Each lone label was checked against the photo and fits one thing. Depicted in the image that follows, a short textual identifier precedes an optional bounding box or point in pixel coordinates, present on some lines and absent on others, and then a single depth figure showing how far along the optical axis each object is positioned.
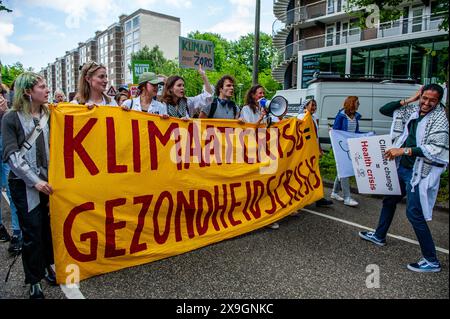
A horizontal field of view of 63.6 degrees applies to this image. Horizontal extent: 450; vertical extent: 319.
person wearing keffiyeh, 3.58
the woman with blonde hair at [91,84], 3.74
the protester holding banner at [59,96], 8.07
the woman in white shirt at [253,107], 5.10
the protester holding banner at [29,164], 2.89
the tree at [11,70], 16.13
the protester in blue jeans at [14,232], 3.95
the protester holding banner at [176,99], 4.73
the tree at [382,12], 8.02
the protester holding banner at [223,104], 5.04
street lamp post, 12.58
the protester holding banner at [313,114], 6.24
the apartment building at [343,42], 24.41
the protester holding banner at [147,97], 4.46
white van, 10.66
